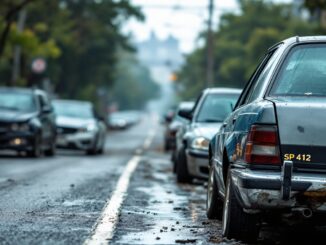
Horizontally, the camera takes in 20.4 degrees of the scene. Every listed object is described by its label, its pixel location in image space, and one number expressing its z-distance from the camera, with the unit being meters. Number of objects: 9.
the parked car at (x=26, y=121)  21.30
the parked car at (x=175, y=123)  22.25
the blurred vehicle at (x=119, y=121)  78.45
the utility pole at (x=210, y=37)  44.80
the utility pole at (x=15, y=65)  40.19
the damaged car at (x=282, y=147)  6.66
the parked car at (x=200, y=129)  13.61
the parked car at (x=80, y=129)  25.44
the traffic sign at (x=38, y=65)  42.72
